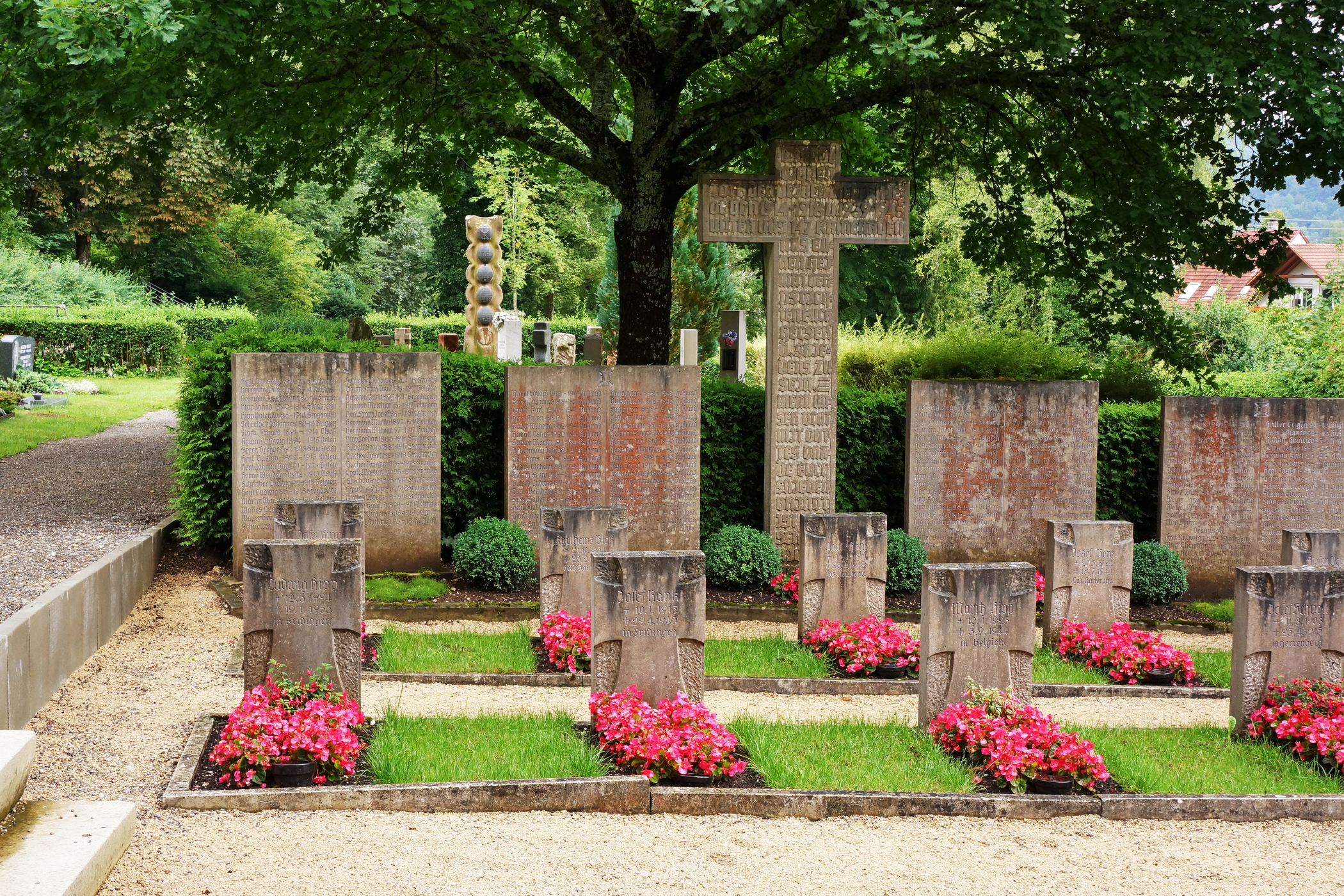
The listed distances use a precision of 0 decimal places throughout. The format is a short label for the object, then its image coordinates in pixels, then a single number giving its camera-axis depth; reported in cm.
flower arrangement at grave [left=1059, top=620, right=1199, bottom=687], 938
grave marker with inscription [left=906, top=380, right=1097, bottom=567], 1257
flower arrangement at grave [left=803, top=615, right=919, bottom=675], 912
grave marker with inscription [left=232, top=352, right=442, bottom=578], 1134
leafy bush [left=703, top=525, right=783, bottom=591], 1201
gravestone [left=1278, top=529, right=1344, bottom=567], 992
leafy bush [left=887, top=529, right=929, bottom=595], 1202
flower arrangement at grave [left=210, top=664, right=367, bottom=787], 630
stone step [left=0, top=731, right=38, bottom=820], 495
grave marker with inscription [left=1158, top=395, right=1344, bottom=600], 1271
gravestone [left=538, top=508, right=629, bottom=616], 971
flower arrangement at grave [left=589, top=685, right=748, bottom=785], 659
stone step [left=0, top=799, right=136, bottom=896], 457
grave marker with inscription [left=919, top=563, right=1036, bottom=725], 762
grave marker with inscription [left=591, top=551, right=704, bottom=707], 740
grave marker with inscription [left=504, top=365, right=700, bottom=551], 1216
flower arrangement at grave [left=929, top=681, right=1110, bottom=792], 677
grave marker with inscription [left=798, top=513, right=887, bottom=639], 986
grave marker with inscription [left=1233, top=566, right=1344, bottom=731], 788
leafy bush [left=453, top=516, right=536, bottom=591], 1155
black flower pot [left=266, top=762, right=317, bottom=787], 633
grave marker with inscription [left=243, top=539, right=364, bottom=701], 711
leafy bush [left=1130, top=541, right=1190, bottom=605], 1215
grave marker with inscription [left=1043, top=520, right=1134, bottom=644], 1010
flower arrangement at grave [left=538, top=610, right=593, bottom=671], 894
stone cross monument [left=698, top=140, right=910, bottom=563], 1217
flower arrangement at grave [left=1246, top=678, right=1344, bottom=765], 735
